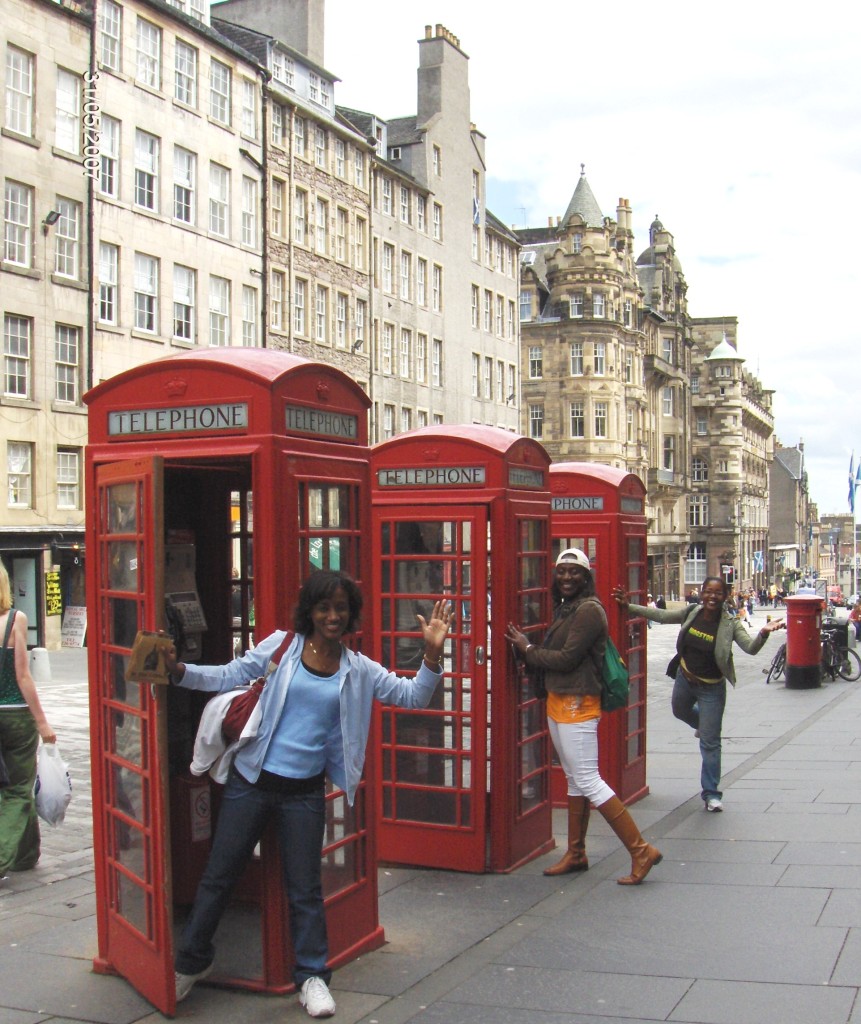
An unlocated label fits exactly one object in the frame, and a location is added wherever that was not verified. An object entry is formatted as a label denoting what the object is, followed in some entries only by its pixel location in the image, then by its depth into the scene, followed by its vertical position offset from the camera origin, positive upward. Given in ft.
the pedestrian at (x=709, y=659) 32.01 -2.33
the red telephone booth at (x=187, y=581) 18.43 -0.22
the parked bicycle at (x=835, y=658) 75.31 -5.44
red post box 70.59 -4.91
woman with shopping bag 26.55 -3.35
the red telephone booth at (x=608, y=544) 33.14 +0.43
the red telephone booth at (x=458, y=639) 26.04 -1.45
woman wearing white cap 25.17 -2.27
